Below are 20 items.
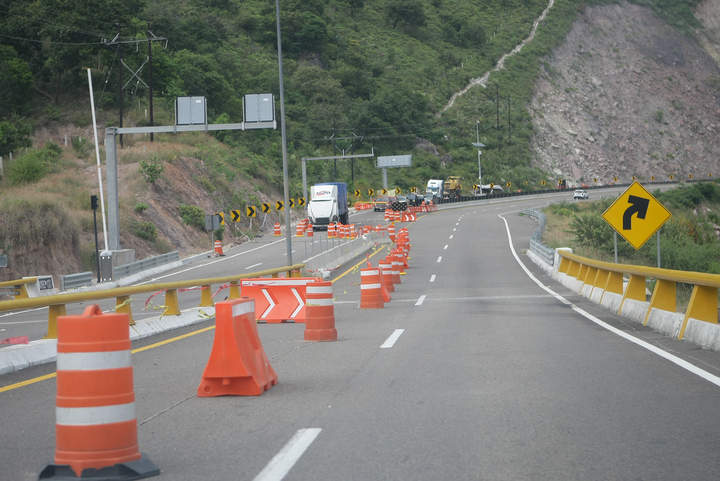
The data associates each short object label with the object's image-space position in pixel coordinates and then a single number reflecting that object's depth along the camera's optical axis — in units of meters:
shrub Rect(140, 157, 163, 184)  64.31
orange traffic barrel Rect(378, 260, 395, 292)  28.23
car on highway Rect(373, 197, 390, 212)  93.75
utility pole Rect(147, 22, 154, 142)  63.71
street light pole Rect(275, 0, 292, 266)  33.64
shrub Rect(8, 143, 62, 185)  58.47
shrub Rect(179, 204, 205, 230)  63.34
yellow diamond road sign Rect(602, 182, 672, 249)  19.83
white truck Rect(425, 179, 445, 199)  103.00
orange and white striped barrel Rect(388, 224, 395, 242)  57.73
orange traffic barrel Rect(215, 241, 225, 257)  53.19
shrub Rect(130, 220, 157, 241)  55.44
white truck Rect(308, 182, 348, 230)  68.31
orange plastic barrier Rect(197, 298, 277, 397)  8.31
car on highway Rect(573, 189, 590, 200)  101.38
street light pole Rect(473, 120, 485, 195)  115.06
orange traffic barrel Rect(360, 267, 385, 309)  21.42
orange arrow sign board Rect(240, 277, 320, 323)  18.31
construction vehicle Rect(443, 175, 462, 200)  107.19
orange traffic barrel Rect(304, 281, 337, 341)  13.84
